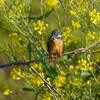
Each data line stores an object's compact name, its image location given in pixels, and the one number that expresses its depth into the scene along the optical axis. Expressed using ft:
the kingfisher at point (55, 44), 23.73
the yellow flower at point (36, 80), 24.79
